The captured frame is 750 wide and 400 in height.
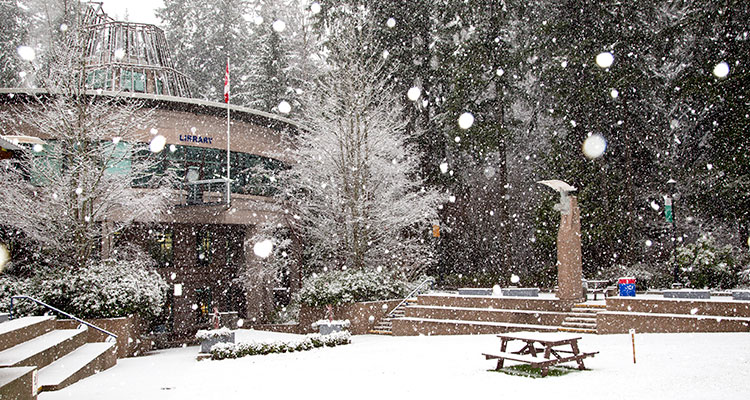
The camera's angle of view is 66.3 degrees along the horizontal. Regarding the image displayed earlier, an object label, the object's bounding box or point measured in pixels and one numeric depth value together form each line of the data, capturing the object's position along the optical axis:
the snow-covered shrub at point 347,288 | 22.18
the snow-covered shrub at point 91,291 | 17.08
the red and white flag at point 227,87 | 25.33
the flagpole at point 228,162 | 25.08
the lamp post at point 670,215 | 22.02
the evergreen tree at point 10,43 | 41.72
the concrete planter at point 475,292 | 21.59
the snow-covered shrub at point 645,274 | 25.30
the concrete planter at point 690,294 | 16.41
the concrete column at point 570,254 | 18.64
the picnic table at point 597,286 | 20.56
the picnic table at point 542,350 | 10.59
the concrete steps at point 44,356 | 7.46
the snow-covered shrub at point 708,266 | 21.66
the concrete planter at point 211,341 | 17.14
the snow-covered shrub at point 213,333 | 17.09
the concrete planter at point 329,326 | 19.36
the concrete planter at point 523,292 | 19.88
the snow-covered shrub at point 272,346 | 16.33
